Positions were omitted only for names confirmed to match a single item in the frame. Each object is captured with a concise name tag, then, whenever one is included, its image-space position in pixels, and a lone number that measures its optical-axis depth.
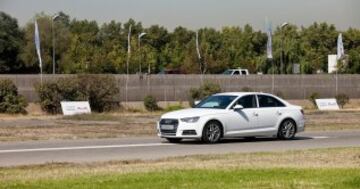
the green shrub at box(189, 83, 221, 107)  46.69
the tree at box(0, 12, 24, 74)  89.64
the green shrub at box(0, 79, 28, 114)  39.25
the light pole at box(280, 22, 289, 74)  95.05
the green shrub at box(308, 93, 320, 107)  52.97
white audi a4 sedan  21.89
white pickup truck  75.65
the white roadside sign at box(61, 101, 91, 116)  39.59
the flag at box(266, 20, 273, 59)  57.47
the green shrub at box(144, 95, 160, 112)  45.38
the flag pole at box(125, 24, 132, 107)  81.38
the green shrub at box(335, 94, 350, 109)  51.97
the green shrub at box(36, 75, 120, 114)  40.72
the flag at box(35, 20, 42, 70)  47.38
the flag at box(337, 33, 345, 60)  60.78
